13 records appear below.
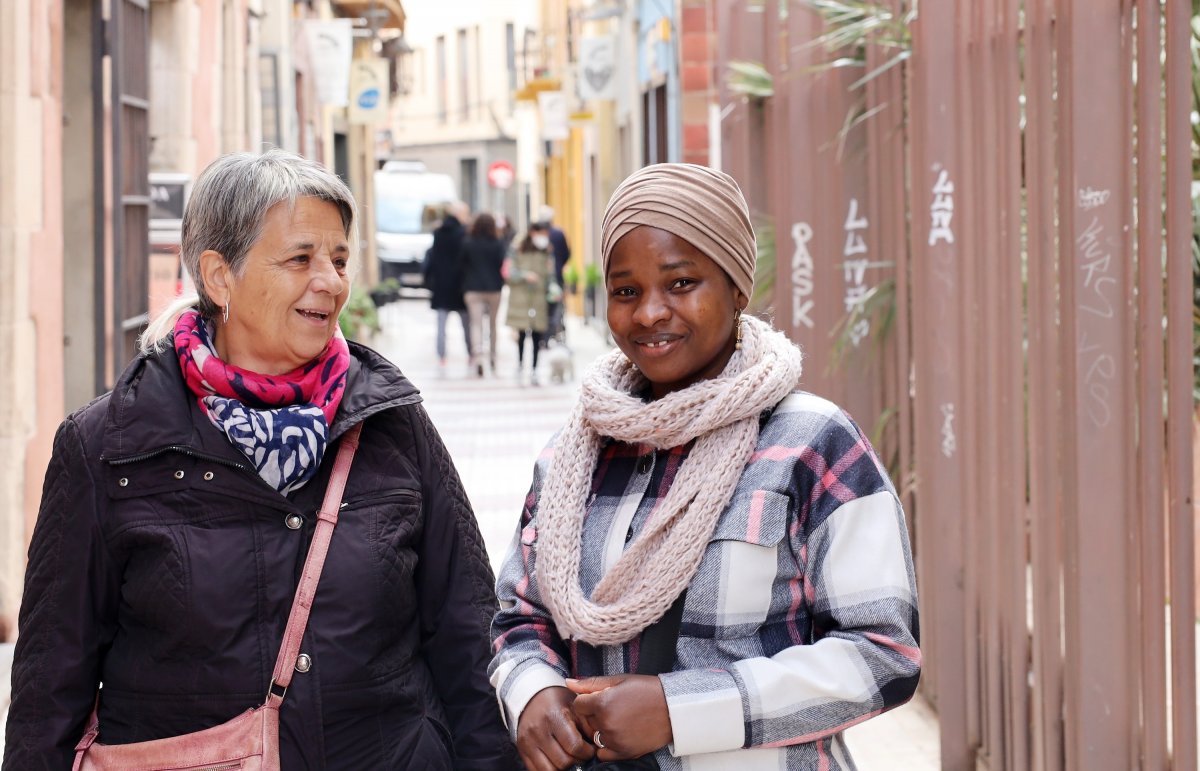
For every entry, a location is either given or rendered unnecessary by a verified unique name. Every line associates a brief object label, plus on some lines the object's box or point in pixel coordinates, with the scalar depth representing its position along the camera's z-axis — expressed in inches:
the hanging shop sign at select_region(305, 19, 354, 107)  783.7
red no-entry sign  1561.3
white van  1380.4
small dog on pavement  658.8
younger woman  80.4
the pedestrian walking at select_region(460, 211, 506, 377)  665.0
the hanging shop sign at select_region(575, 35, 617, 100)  862.5
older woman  98.2
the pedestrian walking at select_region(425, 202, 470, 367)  683.4
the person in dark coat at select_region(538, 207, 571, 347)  746.8
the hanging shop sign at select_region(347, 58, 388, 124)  969.5
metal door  309.4
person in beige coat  645.9
